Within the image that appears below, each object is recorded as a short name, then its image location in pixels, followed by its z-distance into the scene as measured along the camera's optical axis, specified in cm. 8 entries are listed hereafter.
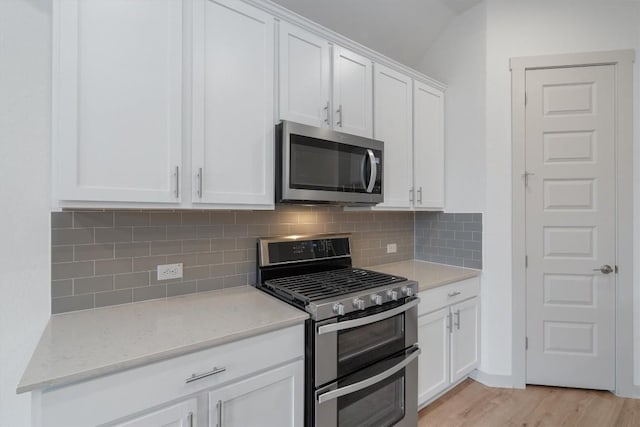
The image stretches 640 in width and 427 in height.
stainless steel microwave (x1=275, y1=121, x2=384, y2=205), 167
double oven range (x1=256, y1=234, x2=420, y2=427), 147
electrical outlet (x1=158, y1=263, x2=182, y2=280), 166
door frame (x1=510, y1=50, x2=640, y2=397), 232
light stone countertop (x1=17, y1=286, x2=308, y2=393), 97
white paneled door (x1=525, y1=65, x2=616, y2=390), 237
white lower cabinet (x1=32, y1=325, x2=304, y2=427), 96
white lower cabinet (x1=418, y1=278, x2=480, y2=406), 211
